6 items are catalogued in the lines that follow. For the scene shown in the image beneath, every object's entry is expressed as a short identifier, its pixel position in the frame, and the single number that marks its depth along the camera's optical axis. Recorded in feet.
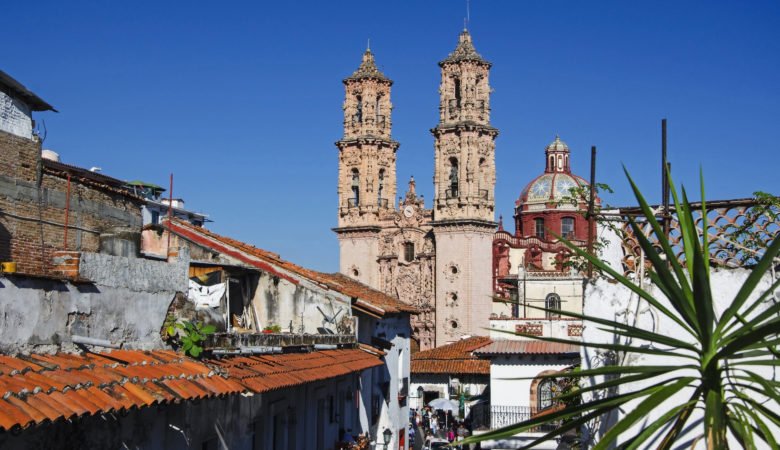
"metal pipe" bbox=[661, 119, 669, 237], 42.57
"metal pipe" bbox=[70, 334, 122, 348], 35.01
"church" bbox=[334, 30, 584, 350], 217.36
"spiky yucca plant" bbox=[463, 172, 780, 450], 23.39
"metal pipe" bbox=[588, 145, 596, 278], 45.26
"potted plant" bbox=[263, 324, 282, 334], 65.52
